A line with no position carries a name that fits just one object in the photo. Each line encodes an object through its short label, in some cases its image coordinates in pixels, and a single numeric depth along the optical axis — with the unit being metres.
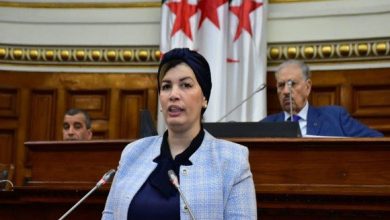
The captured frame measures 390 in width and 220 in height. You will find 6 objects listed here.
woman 1.96
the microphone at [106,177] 2.29
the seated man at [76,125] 4.77
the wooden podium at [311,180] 2.99
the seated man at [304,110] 4.23
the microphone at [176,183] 1.92
